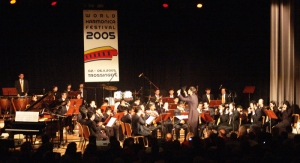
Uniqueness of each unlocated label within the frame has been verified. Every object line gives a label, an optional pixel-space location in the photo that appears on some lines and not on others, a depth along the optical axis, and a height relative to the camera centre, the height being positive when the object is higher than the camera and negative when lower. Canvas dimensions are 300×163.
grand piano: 12.52 -1.15
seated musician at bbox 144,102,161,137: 15.08 -1.10
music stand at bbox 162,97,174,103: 17.19 -0.64
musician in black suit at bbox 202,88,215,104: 20.37 -0.64
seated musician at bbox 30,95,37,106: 17.78 -0.56
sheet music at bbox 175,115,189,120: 14.88 -1.13
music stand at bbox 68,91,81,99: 18.72 -0.38
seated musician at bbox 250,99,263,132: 16.12 -1.25
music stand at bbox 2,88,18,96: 18.33 -0.32
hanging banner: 20.98 +1.89
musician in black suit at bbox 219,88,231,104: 20.39 -0.65
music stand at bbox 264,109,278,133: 15.13 -1.07
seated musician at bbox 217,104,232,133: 15.69 -1.36
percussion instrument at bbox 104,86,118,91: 19.56 -0.19
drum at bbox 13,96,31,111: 18.00 -0.72
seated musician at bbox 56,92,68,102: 17.69 -0.48
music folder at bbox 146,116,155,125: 14.09 -1.16
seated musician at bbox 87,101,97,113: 15.84 -0.85
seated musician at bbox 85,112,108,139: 13.56 -1.35
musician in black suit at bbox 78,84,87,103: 20.11 -0.33
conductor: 14.21 -0.92
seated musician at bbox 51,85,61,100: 19.31 -0.40
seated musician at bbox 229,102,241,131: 15.91 -1.25
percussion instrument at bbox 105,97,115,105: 18.92 -0.72
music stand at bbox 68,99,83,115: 14.98 -0.69
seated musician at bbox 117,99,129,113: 16.36 -0.87
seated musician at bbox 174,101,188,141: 15.51 -1.43
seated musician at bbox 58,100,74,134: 15.63 -1.17
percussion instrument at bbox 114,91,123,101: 19.69 -0.50
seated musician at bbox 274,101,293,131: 15.76 -1.22
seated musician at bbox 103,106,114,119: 14.88 -0.99
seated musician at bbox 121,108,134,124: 14.62 -1.10
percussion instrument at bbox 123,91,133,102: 19.60 -0.55
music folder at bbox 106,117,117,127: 13.76 -1.18
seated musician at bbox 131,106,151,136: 14.13 -1.35
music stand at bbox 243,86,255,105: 20.81 -0.29
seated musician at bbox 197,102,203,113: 15.95 -0.91
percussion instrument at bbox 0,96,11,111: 18.02 -0.76
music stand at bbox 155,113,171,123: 14.57 -1.11
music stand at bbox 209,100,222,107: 17.31 -0.78
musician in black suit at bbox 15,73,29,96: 19.45 -0.04
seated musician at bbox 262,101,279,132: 16.14 -1.34
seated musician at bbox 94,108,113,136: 14.16 -1.21
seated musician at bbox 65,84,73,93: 19.93 -0.18
